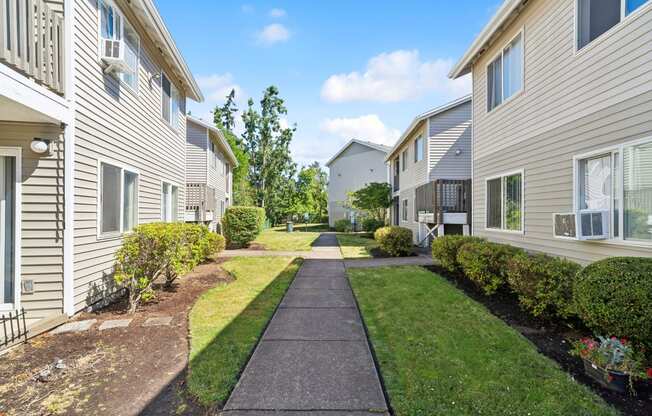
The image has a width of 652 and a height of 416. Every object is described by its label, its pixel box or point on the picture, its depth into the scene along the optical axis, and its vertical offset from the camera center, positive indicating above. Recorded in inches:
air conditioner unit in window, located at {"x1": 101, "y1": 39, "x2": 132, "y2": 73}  225.0 +108.1
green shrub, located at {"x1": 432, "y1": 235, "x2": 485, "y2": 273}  313.6 -38.2
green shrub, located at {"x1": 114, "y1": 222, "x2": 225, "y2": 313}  212.5 -31.9
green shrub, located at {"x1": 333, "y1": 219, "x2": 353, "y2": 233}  1083.3 -53.7
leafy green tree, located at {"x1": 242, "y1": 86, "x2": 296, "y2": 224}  1215.6 +247.6
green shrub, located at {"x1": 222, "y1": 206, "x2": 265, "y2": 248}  562.9 -26.6
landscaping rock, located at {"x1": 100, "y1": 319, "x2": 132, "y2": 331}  183.3 -65.5
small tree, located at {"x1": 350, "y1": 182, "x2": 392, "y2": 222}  799.1 +31.8
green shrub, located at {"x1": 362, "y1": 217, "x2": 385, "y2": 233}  852.0 -36.0
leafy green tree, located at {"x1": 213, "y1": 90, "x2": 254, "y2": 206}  1120.2 +212.3
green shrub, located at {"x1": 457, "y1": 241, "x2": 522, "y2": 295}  238.9 -40.3
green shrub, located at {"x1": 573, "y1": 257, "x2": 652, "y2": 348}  127.0 -35.2
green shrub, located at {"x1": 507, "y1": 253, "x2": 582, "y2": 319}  174.1 -40.6
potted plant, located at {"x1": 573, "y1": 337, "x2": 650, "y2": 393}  121.0 -57.7
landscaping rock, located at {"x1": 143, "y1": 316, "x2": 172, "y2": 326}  189.7 -66.0
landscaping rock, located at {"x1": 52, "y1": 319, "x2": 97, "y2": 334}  176.7 -64.9
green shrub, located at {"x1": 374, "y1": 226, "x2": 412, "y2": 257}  466.6 -44.4
